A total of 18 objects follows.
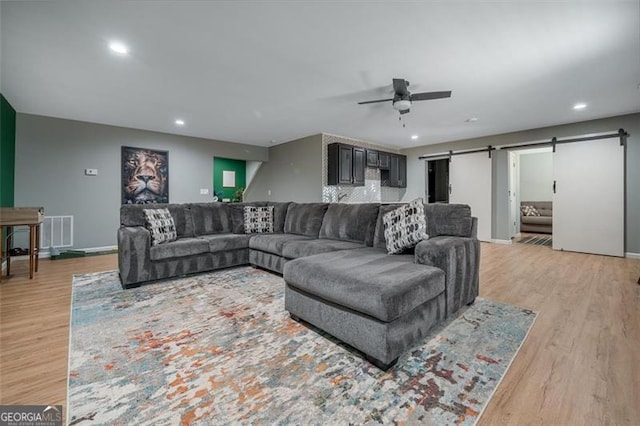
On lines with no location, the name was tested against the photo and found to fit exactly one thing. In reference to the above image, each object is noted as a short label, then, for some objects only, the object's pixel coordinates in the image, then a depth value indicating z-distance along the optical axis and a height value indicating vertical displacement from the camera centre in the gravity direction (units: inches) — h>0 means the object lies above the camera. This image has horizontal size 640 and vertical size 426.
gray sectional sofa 62.1 -16.0
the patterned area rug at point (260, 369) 48.7 -35.7
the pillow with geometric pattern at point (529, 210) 299.5 +6.3
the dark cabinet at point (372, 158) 264.3 +57.2
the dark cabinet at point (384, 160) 275.6 +57.9
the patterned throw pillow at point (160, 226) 128.2 -6.0
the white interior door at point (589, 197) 182.1 +13.7
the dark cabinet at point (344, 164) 236.5 +46.2
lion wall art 212.7 +31.8
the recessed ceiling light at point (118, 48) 96.4 +62.0
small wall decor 319.9 +43.6
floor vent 181.5 -13.1
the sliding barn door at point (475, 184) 243.0 +29.6
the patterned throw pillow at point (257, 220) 163.6 -3.6
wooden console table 125.3 -3.0
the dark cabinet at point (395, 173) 288.5 +46.3
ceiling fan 119.4 +55.5
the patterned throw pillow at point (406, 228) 93.1 -4.6
